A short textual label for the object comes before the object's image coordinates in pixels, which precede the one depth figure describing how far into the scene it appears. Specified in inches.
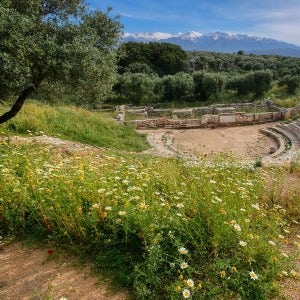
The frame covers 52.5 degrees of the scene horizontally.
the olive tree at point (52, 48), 216.7
